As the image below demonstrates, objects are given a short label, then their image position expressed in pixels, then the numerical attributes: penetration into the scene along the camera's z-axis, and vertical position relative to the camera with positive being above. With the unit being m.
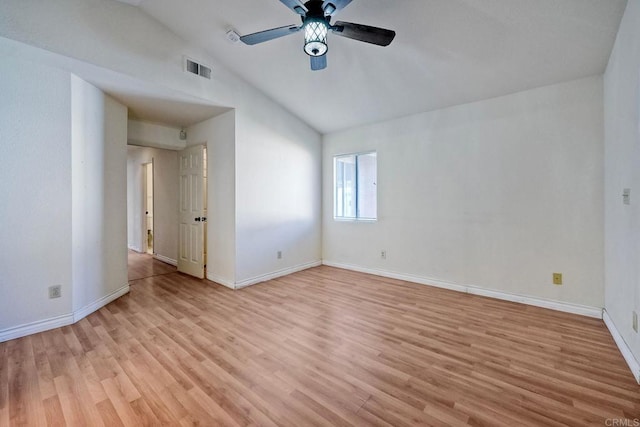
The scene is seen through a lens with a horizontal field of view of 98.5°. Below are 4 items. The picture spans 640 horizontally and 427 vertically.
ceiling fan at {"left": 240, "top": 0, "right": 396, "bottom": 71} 1.92 +1.34
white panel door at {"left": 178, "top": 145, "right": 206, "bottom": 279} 4.13 -0.01
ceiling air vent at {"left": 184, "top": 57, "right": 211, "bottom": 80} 3.13 +1.67
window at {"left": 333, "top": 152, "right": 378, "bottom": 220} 4.45 +0.42
